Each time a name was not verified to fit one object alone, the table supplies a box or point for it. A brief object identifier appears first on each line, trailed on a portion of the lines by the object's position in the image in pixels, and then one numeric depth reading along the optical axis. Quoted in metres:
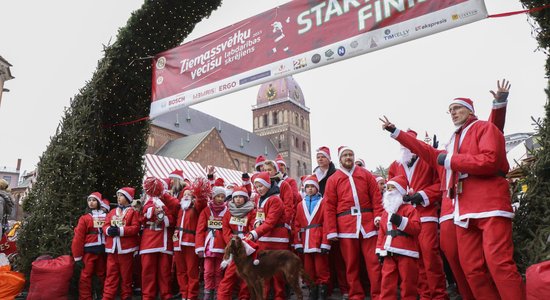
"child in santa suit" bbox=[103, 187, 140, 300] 6.43
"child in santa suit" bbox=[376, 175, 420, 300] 4.36
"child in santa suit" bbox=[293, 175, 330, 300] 5.59
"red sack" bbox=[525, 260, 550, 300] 3.10
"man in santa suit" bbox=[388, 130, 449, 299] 4.56
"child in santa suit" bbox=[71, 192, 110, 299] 6.59
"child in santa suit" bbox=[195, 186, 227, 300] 6.03
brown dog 5.08
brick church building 51.19
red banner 5.54
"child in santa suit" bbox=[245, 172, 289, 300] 5.57
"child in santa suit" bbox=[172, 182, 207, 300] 6.32
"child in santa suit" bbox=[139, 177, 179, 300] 6.37
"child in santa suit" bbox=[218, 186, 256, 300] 5.89
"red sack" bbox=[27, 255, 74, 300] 6.26
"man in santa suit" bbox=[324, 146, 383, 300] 5.14
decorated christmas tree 7.00
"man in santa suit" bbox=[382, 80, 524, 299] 3.38
